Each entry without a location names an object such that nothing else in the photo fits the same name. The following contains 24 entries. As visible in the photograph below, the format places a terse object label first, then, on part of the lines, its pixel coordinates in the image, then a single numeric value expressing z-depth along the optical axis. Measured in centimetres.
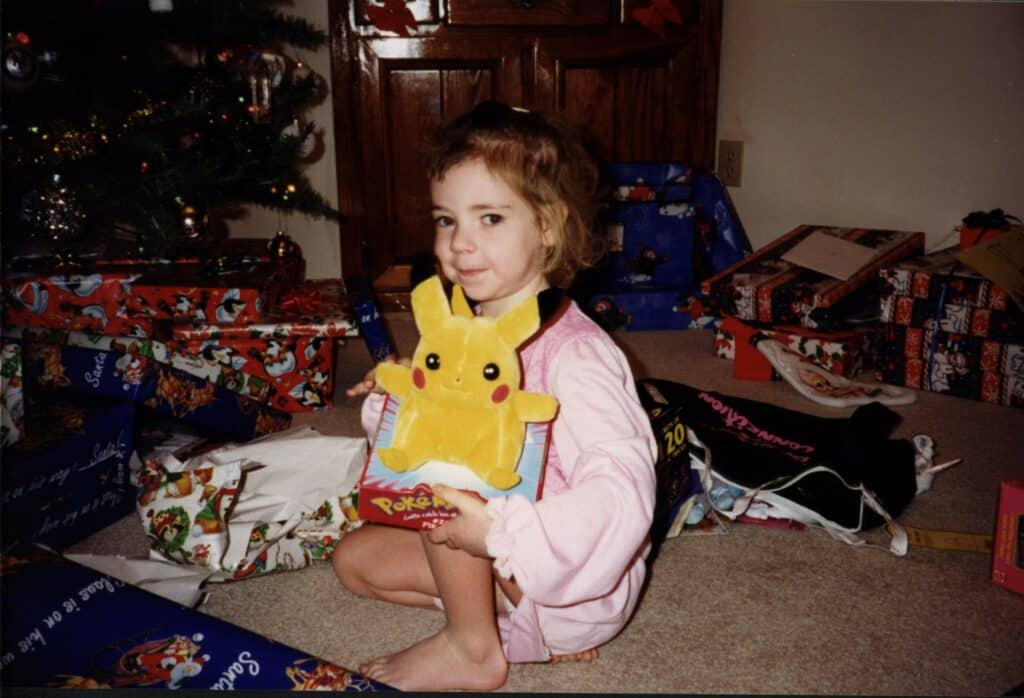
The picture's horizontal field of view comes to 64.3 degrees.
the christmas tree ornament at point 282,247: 184
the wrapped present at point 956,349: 164
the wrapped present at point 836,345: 182
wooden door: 232
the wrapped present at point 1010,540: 102
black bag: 117
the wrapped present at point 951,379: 166
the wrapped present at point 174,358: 149
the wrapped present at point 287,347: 158
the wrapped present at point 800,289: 185
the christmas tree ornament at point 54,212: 145
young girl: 72
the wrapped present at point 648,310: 218
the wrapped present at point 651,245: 222
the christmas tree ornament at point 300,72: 196
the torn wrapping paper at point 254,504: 106
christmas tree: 139
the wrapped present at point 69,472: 106
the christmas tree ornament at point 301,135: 192
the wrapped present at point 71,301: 152
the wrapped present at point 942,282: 163
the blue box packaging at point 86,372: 129
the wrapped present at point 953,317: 162
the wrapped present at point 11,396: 109
